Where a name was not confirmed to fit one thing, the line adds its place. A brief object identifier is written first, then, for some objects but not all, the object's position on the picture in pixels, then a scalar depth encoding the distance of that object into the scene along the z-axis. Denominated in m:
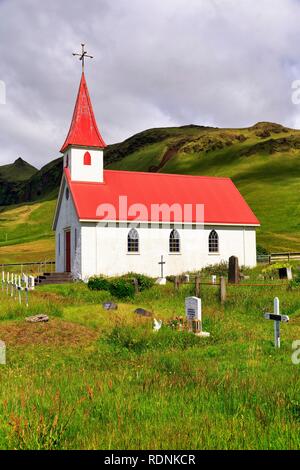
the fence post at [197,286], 21.77
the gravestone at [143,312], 17.76
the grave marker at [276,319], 12.34
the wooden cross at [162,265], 36.69
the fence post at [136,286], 25.12
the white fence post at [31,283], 27.28
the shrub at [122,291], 22.92
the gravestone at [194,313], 14.60
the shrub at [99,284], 26.59
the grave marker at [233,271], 29.56
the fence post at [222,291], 19.84
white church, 35.22
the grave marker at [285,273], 30.44
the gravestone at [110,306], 19.17
